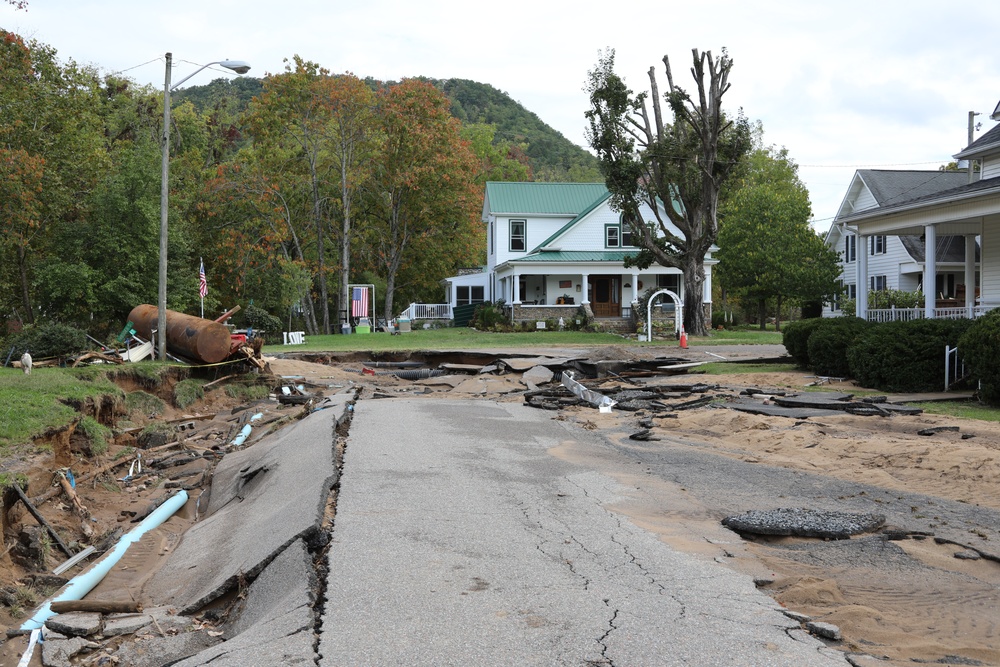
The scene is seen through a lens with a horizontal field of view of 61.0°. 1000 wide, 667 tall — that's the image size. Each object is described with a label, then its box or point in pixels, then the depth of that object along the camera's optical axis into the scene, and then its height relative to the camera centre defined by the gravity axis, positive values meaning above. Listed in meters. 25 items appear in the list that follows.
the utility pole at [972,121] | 42.62 +9.62
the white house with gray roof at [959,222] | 19.72 +2.32
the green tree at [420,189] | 47.78 +7.58
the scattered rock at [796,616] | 5.07 -1.82
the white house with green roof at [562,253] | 45.16 +3.46
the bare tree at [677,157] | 34.97 +6.78
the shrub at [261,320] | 42.38 -0.11
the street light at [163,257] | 21.33 +1.60
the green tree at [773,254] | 46.47 +3.37
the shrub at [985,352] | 14.94 -0.74
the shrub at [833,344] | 20.09 -0.74
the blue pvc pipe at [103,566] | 6.55 -2.33
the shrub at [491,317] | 45.97 -0.06
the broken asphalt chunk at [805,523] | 7.25 -1.85
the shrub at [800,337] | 22.08 -0.63
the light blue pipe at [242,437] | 14.66 -2.12
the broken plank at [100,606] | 6.51 -2.22
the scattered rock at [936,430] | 12.31 -1.71
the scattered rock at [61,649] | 5.59 -2.24
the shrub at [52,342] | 21.47 -0.57
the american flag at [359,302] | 43.88 +0.77
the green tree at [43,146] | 29.42 +6.57
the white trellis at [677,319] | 35.37 -0.20
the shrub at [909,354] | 17.34 -0.87
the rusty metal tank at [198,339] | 21.67 -0.53
